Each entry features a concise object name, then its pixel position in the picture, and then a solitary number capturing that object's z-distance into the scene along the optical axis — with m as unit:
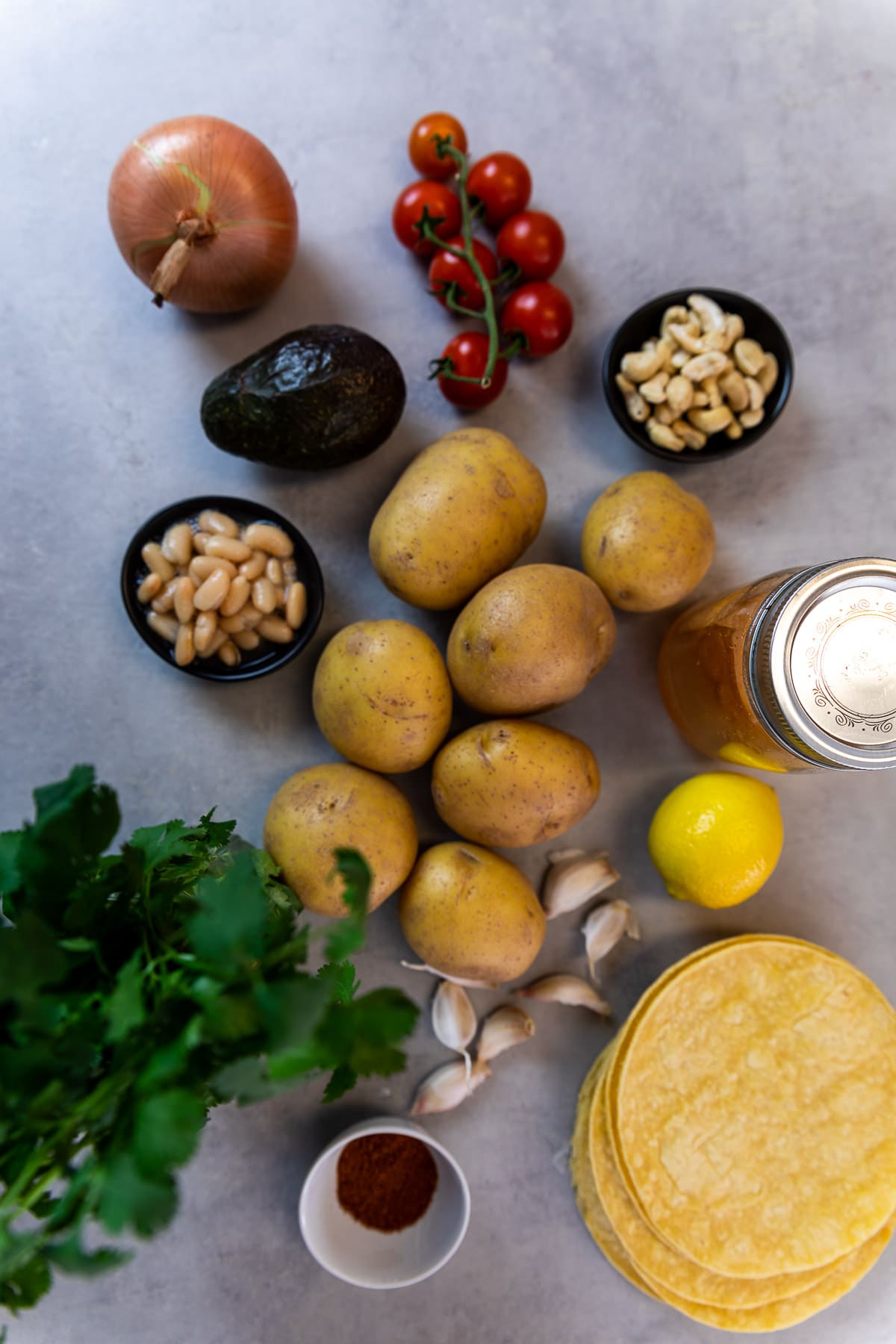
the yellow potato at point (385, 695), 0.89
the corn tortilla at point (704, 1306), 0.97
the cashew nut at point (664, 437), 1.02
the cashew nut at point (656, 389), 1.01
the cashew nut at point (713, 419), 1.01
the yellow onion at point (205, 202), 0.92
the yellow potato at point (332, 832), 0.88
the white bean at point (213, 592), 0.94
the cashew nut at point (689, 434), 1.02
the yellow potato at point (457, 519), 0.91
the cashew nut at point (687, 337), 1.00
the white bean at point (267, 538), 0.97
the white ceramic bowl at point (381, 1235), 0.94
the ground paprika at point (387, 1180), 0.99
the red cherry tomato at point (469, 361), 1.03
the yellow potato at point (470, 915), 0.91
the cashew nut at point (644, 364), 1.00
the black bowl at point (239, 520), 0.96
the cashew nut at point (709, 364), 0.99
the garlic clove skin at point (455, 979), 0.97
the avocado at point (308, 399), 0.92
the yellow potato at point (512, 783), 0.90
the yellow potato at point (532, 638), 0.87
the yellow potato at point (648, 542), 0.94
